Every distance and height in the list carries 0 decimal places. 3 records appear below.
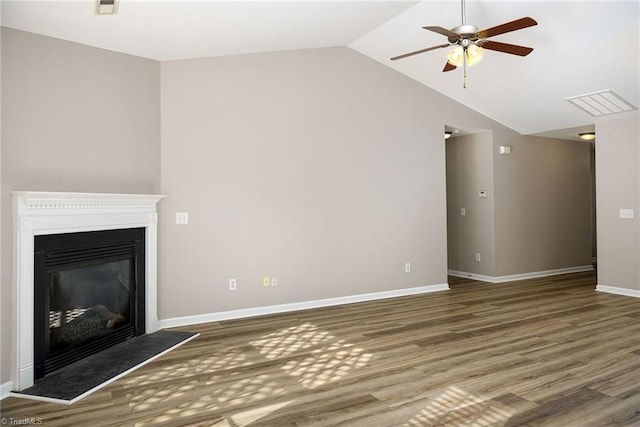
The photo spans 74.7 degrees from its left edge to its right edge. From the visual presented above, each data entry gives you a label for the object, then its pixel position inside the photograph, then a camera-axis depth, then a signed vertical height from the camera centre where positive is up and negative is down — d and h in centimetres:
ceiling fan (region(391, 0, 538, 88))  329 +148
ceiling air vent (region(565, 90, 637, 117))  519 +145
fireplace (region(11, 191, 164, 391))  289 -44
